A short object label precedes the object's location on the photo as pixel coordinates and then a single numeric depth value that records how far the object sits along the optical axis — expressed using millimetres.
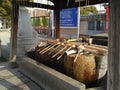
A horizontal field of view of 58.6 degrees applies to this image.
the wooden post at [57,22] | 3869
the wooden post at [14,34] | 3448
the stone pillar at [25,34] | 4209
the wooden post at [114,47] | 1498
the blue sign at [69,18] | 6431
